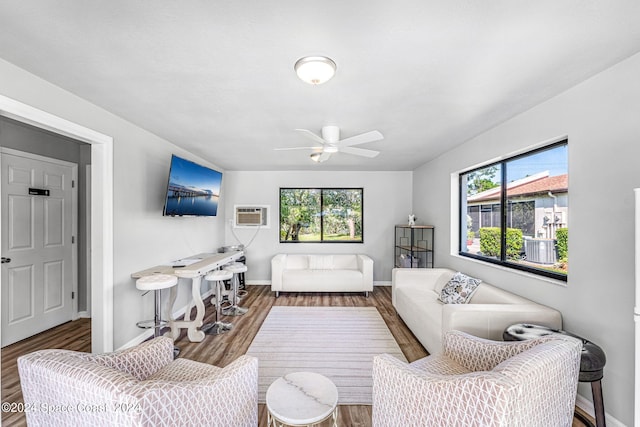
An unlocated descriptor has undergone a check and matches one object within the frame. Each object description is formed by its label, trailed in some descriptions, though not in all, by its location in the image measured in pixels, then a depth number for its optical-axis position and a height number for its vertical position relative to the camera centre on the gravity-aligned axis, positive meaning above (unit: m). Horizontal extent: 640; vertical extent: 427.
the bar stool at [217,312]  3.24 -1.28
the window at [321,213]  5.61 +0.01
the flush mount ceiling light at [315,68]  1.58 +0.87
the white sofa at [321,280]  4.71 -1.17
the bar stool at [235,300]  3.76 -1.30
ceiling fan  2.53 +0.72
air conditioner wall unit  5.57 -0.06
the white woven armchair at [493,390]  1.03 -0.78
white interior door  2.84 -0.36
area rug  2.30 -1.43
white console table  2.86 -0.89
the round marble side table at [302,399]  1.23 -0.93
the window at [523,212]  2.31 +0.01
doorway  2.48 -0.30
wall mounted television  3.16 +0.32
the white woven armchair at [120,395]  0.99 -0.75
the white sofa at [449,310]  2.14 -0.90
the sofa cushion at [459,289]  2.95 -0.87
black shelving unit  4.61 -0.63
